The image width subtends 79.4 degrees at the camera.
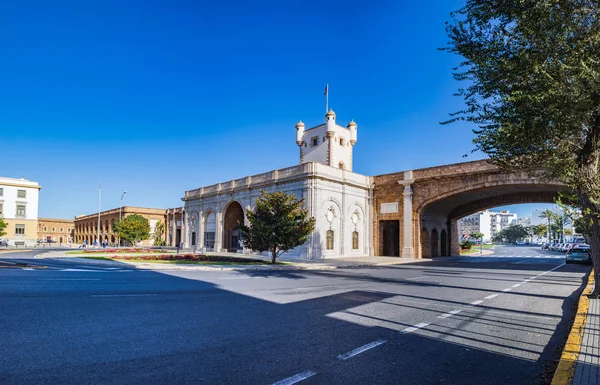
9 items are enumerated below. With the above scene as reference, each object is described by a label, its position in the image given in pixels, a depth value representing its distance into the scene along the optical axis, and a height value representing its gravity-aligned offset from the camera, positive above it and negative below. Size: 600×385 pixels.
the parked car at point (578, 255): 25.86 -2.17
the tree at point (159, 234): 64.12 -1.84
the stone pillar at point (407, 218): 33.44 +0.62
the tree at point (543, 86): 7.27 +2.99
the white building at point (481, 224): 161.75 +0.39
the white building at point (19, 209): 60.19 +2.37
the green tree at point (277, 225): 22.80 -0.05
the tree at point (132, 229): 46.97 -0.69
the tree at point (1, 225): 47.79 -0.23
